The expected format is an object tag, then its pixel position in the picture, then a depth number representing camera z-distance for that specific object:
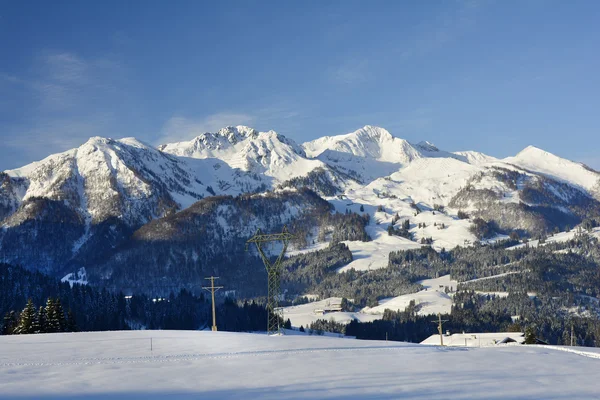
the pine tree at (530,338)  113.69
